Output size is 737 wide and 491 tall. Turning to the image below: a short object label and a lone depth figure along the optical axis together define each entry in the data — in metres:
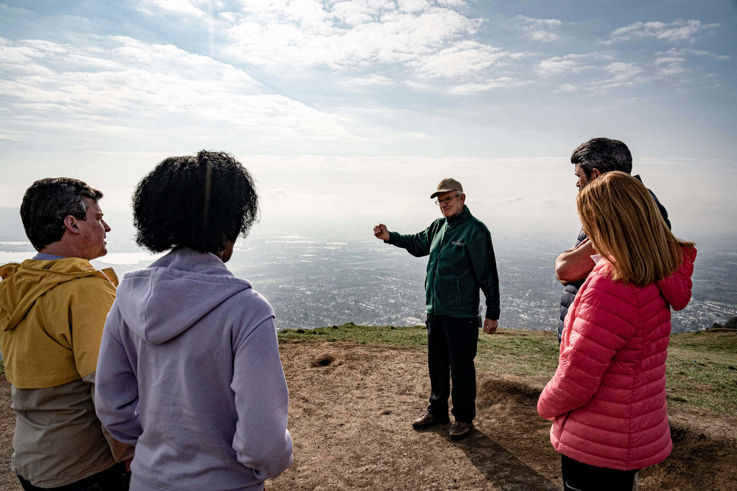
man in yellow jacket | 2.15
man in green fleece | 4.71
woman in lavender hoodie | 1.43
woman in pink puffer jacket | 2.10
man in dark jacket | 2.85
